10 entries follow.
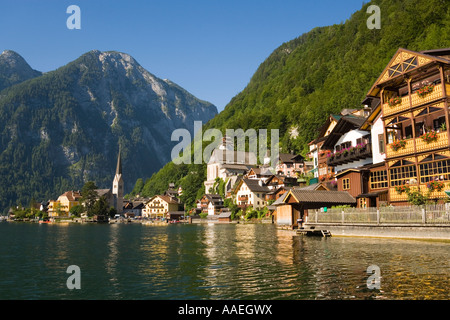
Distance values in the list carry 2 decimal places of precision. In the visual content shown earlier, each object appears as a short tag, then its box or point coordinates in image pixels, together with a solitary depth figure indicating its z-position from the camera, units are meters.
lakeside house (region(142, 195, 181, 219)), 195.00
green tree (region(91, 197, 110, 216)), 173.55
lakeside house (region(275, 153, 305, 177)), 133.00
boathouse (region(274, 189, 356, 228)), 50.94
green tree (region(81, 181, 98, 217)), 184.12
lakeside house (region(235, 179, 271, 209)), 124.71
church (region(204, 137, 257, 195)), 182.15
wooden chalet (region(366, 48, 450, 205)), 36.00
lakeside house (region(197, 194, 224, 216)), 152.62
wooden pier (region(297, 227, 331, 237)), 42.84
